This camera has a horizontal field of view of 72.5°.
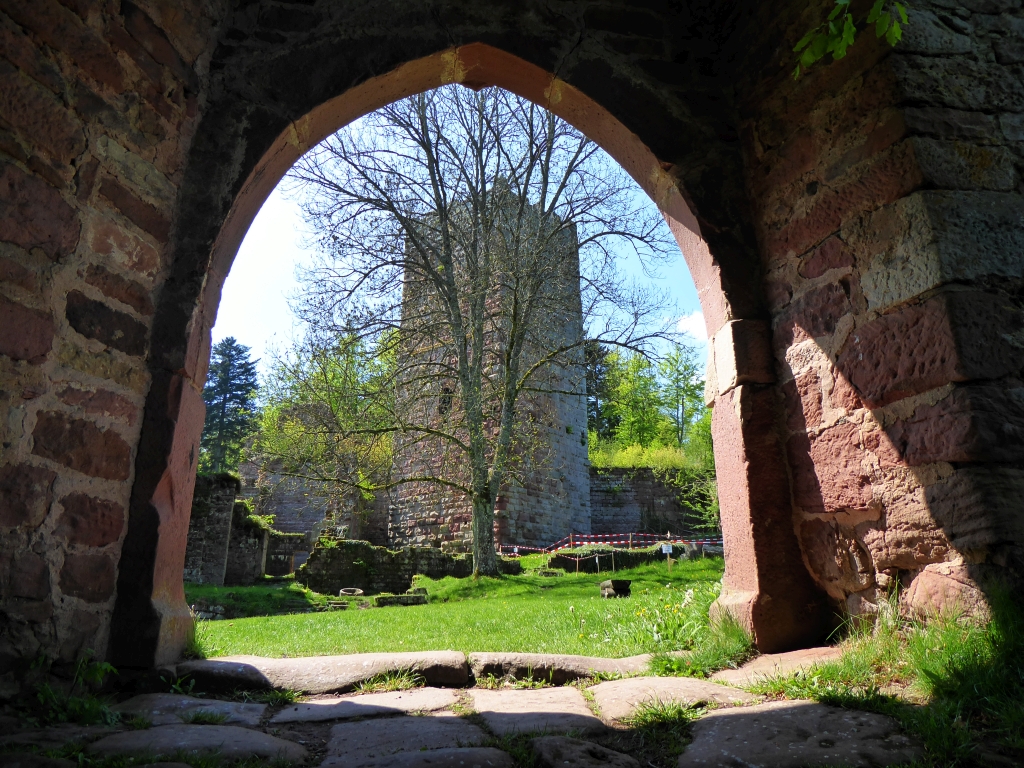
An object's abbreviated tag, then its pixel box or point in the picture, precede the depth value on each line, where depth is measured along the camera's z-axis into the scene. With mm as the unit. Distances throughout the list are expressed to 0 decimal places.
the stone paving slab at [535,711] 2018
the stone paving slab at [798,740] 1626
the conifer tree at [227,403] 35906
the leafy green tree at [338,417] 11523
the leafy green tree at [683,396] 30719
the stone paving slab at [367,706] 2260
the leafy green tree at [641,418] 24888
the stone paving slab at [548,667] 2795
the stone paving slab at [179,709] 2143
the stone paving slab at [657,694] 2197
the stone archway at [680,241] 2225
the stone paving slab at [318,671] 2582
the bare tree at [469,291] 11906
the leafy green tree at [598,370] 12750
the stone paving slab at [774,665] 2430
